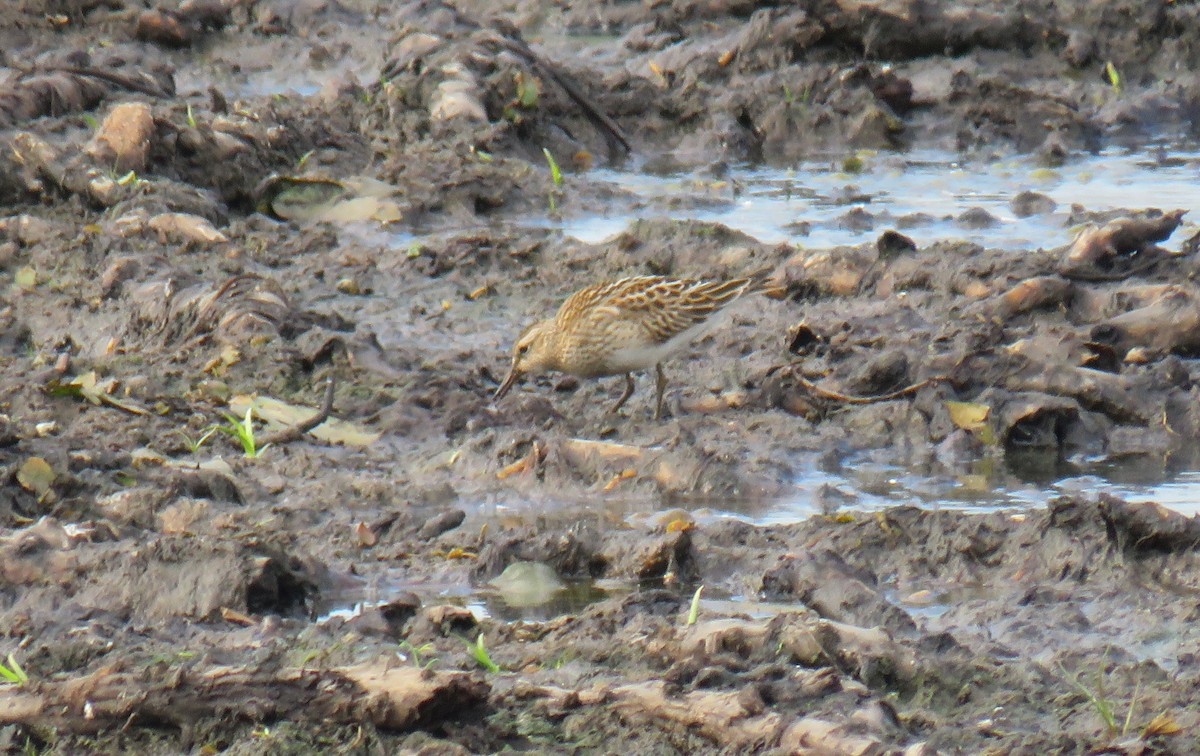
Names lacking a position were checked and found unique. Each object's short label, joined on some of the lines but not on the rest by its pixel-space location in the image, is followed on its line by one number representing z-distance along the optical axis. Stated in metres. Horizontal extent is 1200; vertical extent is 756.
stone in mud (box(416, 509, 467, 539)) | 11.91
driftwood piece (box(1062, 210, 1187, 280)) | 16.84
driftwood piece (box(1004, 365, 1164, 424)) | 14.33
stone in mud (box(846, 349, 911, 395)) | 14.80
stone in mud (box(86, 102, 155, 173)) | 20.30
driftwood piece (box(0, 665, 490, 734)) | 7.82
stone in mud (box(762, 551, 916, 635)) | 9.84
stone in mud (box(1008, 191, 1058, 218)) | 20.66
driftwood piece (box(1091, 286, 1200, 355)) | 15.41
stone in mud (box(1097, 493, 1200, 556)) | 10.80
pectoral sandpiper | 15.07
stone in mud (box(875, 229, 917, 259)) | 17.73
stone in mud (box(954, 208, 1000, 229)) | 20.12
